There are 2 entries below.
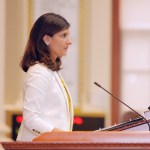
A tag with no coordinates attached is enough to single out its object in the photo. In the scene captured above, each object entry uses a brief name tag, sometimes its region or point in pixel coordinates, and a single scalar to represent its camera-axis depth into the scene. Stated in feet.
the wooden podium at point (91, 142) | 20.66
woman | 23.60
